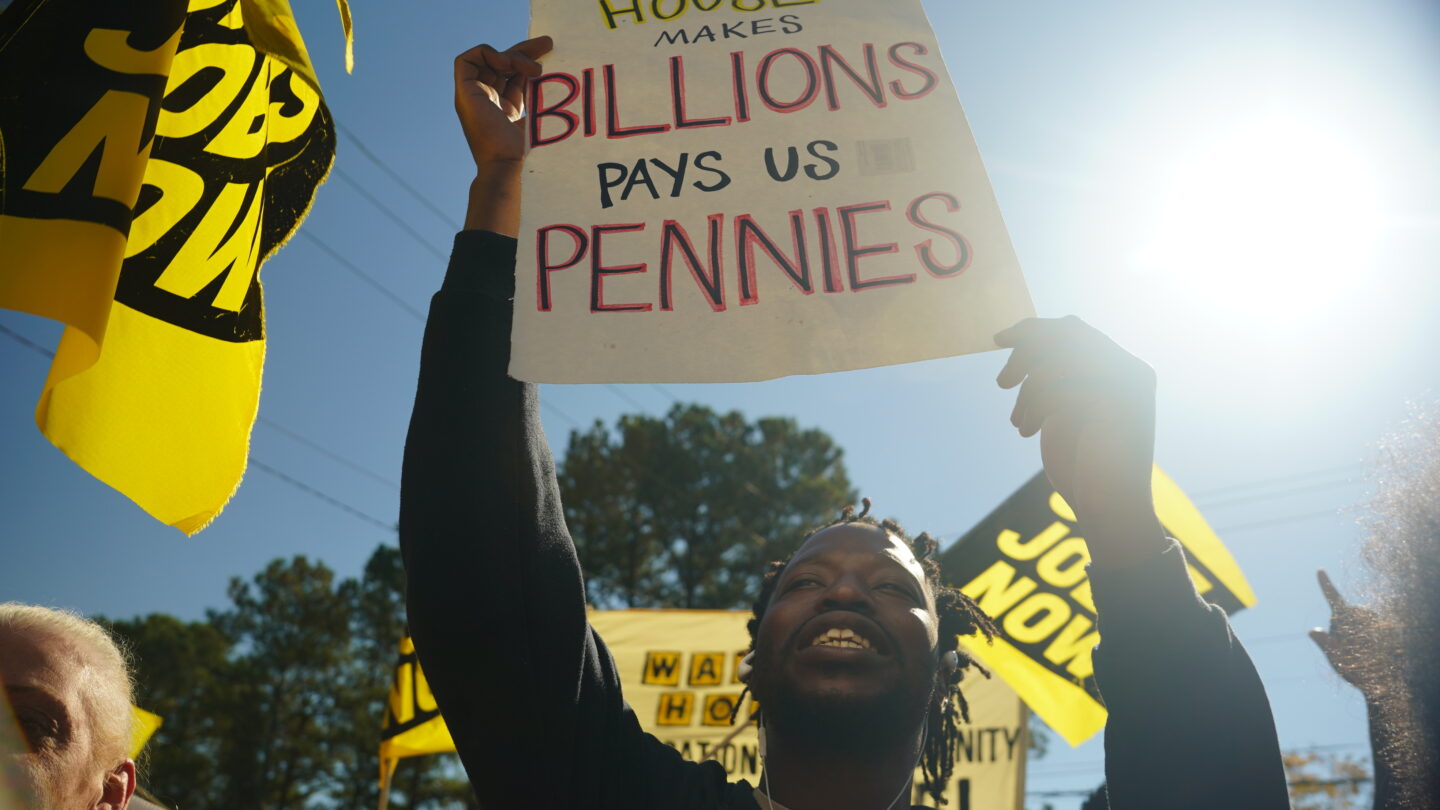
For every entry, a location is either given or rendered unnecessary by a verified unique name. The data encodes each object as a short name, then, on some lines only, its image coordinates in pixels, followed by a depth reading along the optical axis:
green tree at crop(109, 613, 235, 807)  32.84
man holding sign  1.44
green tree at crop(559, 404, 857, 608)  26.14
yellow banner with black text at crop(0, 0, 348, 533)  1.58
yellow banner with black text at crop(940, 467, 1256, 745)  4.38
